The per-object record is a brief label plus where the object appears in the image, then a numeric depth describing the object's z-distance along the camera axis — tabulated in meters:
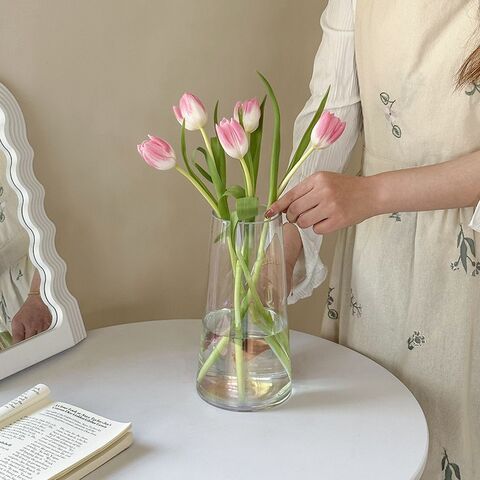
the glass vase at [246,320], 1.07
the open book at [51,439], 0.93
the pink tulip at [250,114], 1.03
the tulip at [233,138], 1.00
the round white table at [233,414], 0.98
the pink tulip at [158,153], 1.04
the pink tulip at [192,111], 1.04
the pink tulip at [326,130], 1.04
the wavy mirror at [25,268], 1.18
